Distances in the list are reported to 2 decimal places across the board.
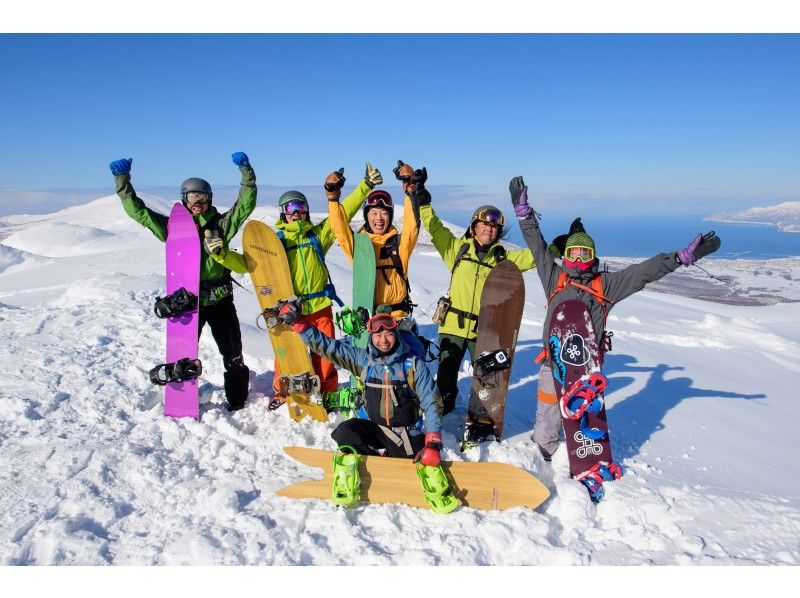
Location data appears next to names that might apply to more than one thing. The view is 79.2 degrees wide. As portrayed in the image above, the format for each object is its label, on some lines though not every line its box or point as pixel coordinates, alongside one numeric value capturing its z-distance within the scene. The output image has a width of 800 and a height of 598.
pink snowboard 5.07
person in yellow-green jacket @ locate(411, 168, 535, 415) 4.99
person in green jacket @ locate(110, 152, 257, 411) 4.85
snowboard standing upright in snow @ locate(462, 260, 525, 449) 4.99
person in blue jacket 4.03
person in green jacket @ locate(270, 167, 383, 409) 5.24
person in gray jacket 4.16
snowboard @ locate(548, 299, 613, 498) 4.31
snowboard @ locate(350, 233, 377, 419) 5.13
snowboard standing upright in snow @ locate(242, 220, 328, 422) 5.22
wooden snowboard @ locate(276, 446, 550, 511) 3.79
